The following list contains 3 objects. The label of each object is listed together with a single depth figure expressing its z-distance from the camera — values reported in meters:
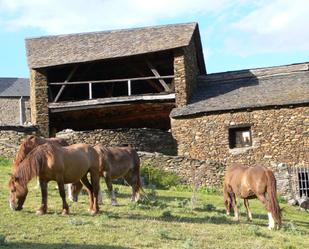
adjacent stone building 26.56
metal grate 24.83
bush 23.84
